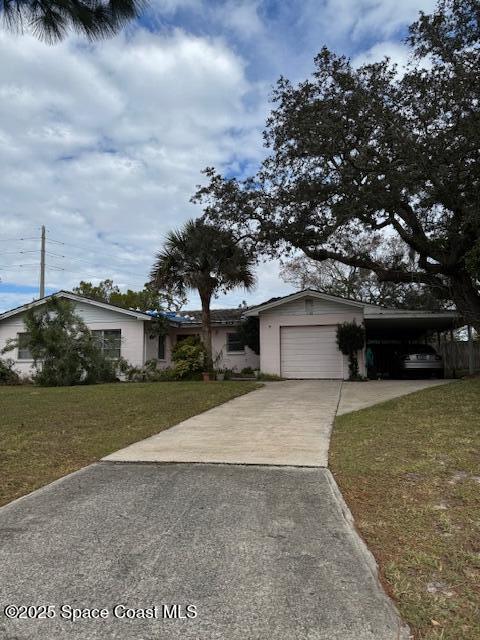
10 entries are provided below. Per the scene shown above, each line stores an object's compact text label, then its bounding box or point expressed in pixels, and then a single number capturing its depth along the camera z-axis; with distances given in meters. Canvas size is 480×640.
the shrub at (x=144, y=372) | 19.94
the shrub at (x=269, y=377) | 18.97
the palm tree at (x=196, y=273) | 18.16
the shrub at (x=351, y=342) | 18.36
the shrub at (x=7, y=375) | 20.45
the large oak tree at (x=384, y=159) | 11.41
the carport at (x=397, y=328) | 18.69
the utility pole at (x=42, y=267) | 30.64
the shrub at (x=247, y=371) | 20.96
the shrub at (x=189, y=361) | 18.67
